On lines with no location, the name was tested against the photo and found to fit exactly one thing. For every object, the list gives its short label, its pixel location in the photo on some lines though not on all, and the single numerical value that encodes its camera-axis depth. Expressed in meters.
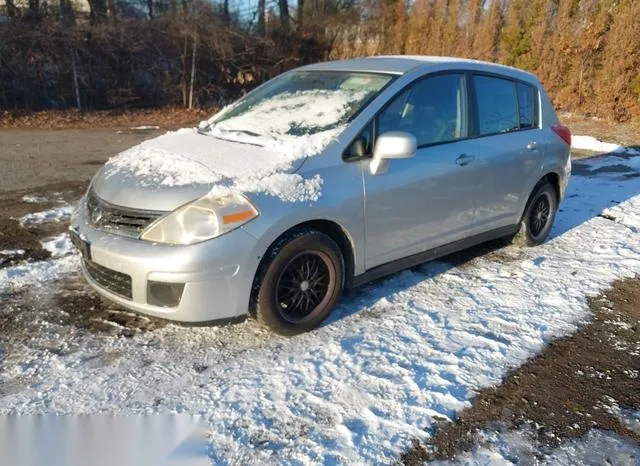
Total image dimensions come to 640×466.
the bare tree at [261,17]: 18.25
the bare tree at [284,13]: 18.78
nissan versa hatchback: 3.20
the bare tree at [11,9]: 13.58
